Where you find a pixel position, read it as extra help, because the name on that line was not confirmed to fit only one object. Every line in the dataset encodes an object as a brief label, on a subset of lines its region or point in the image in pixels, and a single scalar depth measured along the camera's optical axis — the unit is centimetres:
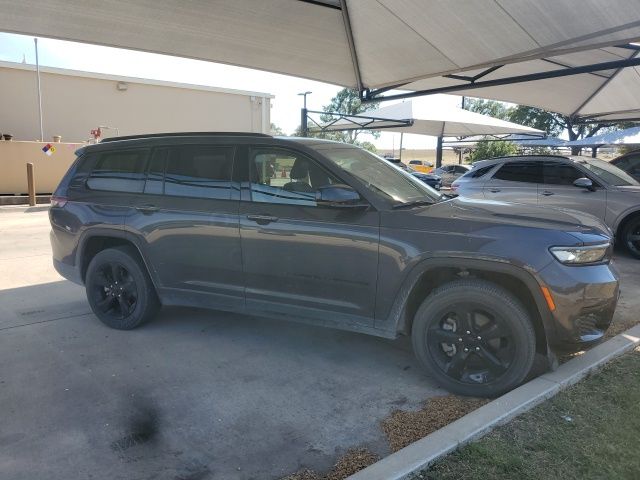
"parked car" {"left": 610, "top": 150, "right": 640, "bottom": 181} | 1007
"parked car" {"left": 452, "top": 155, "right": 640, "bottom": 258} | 805
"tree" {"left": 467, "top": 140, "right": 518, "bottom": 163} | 3225
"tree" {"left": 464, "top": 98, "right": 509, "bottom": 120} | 5719
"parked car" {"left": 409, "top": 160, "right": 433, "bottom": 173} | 3699
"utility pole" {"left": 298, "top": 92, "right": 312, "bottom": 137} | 1717
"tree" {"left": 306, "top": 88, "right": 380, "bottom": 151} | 6286
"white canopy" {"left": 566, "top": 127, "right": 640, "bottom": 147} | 1478
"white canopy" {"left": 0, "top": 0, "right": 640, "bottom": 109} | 575
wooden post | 1452
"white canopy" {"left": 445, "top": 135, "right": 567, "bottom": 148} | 1920
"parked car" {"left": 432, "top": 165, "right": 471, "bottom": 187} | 2269
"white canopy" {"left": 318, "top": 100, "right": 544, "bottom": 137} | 1827
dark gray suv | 337
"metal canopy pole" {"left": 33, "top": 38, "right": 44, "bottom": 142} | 1898
